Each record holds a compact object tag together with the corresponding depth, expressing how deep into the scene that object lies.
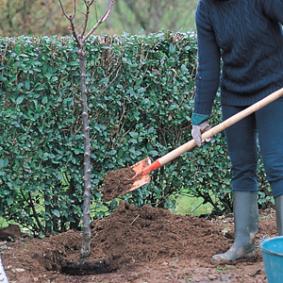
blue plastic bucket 5.79
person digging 7.19
